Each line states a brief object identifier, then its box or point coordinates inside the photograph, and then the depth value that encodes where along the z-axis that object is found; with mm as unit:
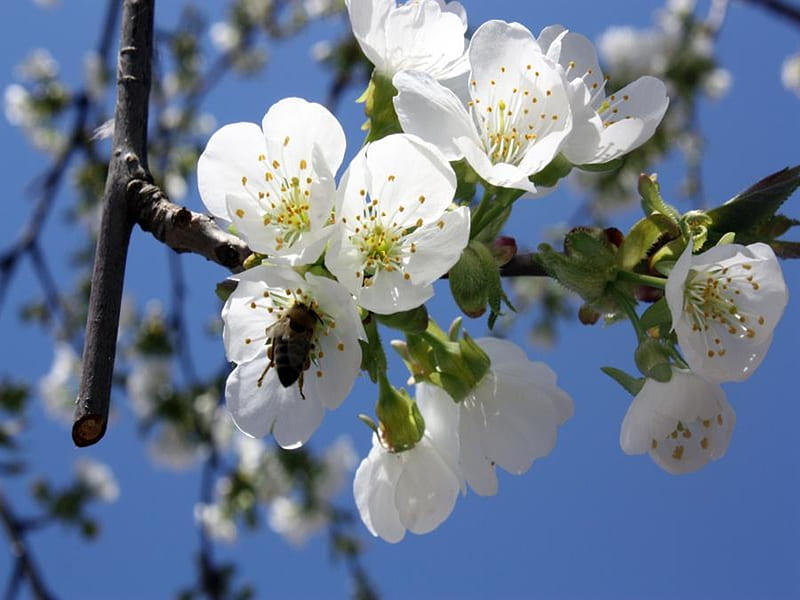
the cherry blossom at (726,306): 416
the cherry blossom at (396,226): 412
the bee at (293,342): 415
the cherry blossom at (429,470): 443
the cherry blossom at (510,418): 431
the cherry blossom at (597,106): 424
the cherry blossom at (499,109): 417
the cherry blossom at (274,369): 415
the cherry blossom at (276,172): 419
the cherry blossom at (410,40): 442
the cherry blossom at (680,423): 424
